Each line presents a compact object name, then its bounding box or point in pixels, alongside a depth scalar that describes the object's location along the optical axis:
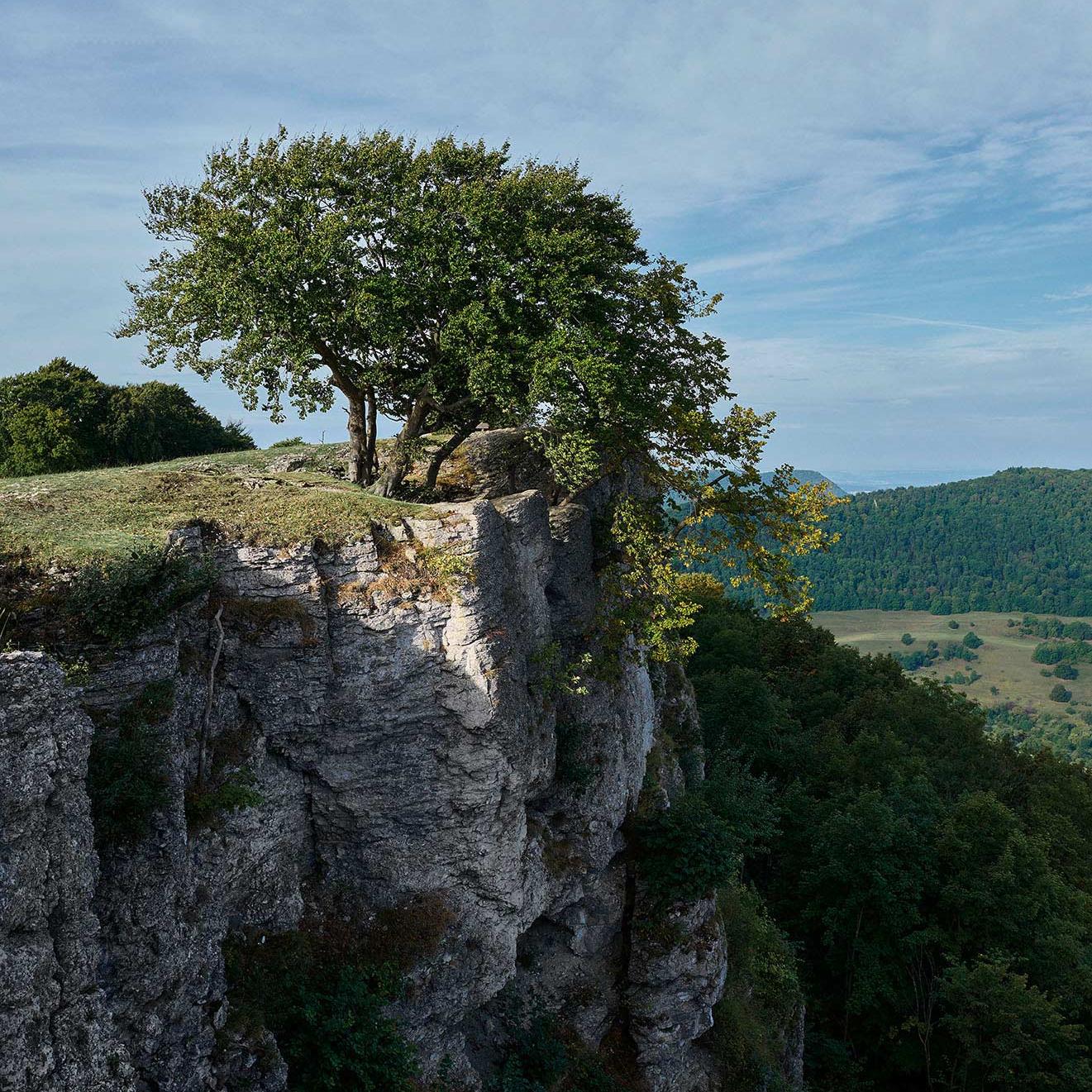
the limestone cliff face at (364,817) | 11.01
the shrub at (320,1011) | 15.36
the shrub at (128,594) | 13.89
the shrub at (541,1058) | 21.19
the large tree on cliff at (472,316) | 21.58
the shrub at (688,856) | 25.20
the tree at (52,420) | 30.45
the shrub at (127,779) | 12.66
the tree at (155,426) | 32.69
